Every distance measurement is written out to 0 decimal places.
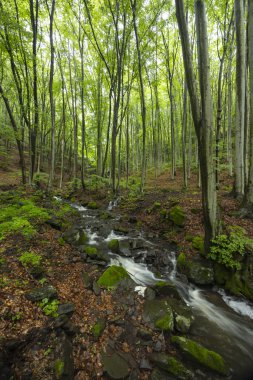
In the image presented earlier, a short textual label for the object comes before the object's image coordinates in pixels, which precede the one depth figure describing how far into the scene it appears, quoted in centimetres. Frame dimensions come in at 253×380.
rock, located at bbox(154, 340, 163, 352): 330
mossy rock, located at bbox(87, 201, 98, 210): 1163
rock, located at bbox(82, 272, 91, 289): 449
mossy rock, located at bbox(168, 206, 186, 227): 751
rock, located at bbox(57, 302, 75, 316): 347
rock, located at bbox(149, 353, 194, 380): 294
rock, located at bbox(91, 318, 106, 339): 337
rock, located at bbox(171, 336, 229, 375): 312
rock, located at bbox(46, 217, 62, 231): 726
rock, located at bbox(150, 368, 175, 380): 289
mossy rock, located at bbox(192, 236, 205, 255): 600
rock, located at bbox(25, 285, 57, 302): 353
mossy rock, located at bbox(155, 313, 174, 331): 365
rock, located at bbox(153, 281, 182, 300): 474
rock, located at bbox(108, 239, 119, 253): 684
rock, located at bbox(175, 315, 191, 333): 377
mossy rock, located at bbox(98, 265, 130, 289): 457
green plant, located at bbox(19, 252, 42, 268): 438
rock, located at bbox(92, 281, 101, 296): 431
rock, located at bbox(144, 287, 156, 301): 446
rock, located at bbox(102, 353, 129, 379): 284
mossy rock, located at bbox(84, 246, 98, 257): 601
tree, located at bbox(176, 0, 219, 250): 436
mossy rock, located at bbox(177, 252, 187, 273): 577
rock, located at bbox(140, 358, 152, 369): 302
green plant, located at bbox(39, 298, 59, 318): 334
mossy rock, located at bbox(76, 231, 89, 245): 684
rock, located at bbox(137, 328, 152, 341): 346
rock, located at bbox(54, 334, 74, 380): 266
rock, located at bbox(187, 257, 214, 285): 525
